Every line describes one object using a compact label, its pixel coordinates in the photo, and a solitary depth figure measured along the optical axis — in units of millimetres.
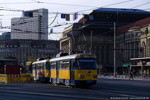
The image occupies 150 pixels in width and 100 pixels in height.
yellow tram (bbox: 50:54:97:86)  27719
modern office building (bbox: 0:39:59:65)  156875
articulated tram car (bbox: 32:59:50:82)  38781
